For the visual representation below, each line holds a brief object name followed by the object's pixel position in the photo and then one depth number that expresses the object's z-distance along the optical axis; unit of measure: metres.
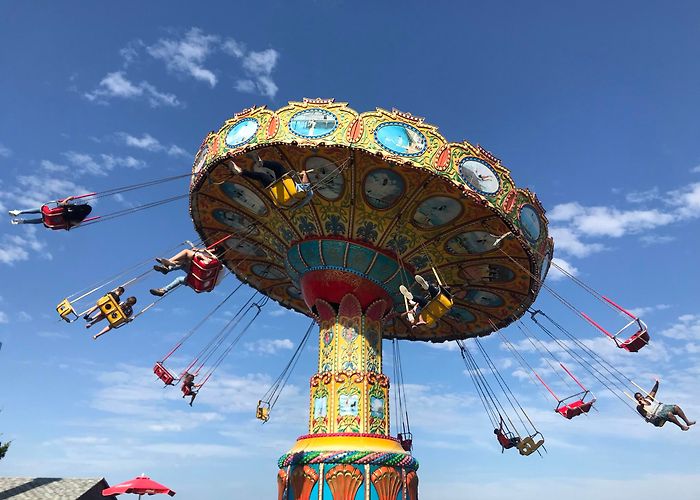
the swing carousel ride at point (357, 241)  11.39
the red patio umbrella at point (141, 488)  14.92
